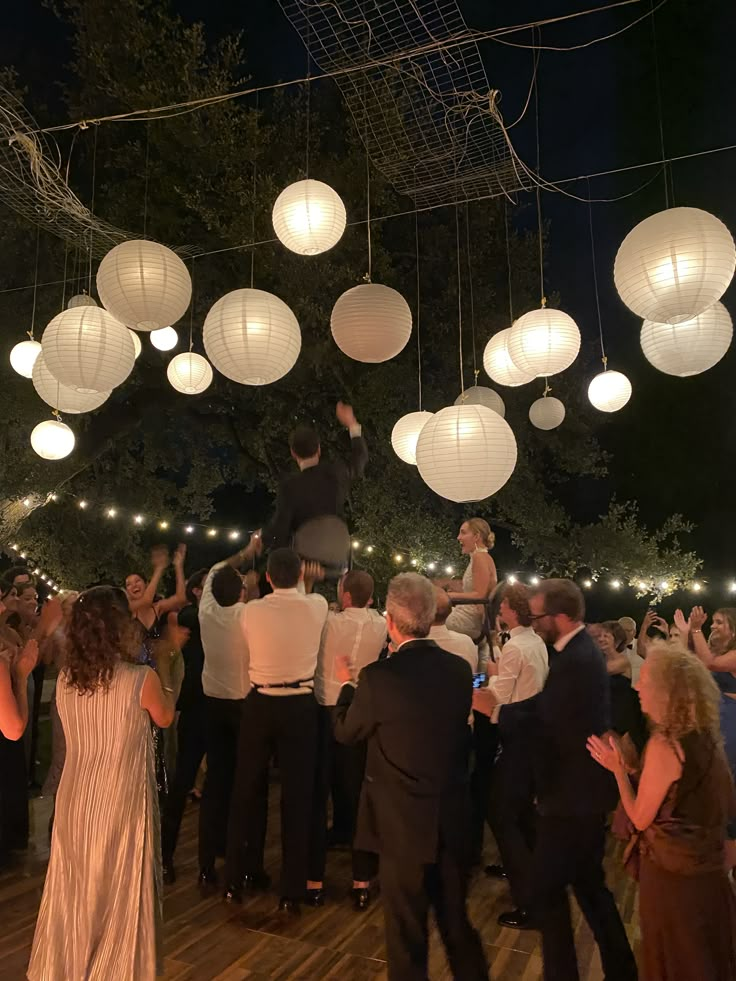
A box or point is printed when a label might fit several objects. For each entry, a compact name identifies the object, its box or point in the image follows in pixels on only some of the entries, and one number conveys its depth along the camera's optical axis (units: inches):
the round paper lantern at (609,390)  190.4
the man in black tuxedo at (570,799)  88.4
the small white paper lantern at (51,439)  199.2
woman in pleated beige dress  83.2
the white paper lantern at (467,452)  135.0
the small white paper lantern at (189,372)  208.7
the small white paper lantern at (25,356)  189.8
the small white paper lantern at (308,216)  152.5
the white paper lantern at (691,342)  135.9
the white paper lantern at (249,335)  137.8
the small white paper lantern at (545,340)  153.4
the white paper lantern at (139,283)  141.8
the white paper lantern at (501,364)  178.1
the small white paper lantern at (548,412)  227.0
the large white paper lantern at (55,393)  171.6
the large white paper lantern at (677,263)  110.2
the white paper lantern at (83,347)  145.2
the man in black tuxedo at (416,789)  81.0
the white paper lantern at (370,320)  149.2
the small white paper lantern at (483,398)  210.8
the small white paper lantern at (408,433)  192.2
